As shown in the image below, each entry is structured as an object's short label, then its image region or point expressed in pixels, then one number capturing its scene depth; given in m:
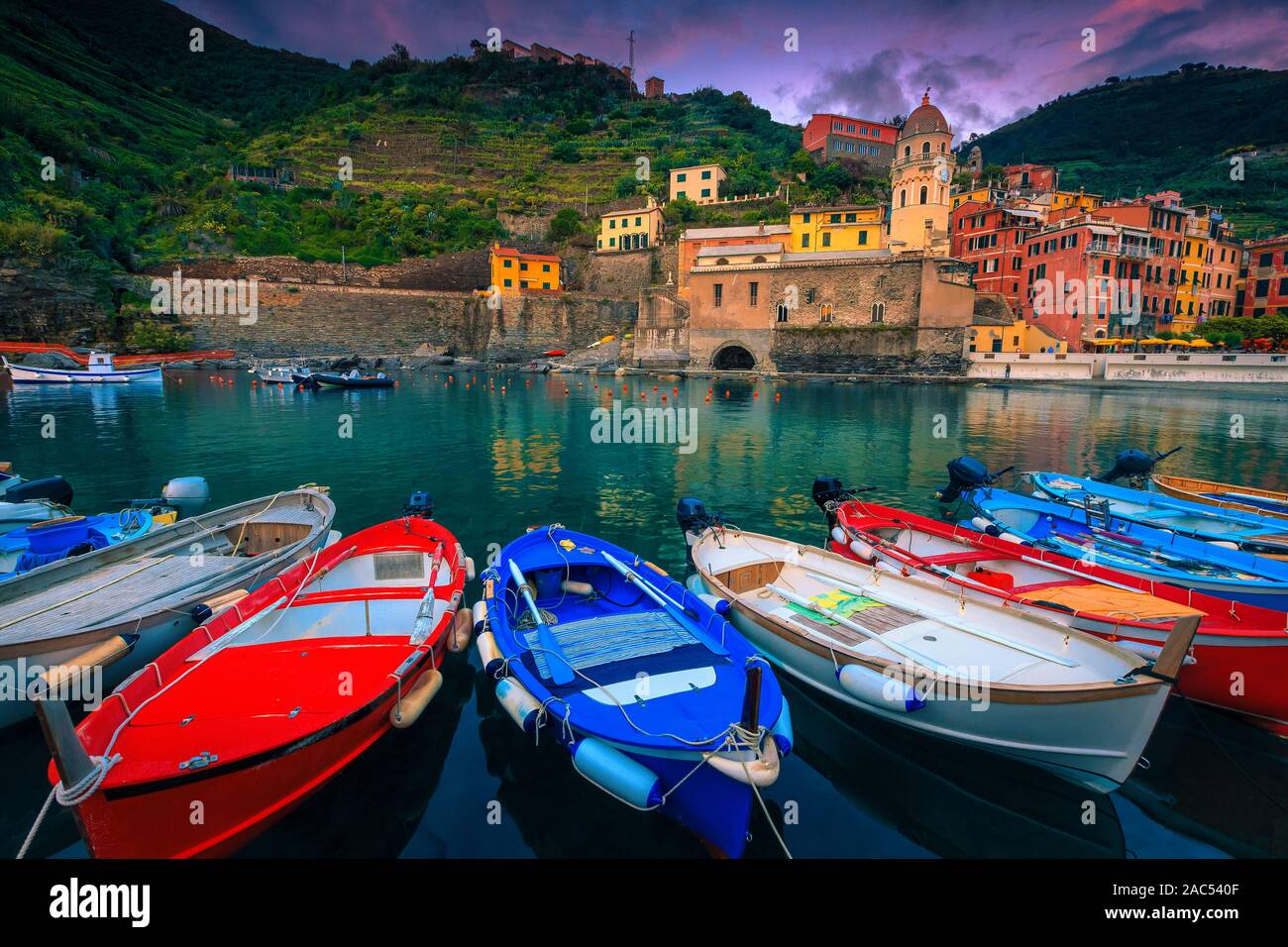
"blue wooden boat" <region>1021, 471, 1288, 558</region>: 8.82
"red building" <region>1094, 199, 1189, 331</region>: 44.75
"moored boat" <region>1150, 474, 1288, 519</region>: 10.35
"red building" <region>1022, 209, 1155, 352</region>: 42.66
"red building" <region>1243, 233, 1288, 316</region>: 46.16
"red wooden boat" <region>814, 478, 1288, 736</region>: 5.31
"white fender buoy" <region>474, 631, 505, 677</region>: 5.22
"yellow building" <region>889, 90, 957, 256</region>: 45.56
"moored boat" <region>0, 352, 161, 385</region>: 35.66
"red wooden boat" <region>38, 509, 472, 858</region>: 3.43
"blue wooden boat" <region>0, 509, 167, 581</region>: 7.70
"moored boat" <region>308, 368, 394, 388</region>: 36.28
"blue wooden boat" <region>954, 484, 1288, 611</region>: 6.98
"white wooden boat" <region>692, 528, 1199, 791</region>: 4.45
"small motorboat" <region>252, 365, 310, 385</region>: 37.25
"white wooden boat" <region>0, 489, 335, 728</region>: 5.09
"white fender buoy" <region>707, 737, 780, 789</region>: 3.67
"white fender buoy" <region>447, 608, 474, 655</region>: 6.11
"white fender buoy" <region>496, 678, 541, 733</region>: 4.48
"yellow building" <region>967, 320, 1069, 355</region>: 45.91
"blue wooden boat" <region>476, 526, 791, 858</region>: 3.83
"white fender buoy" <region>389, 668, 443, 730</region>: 4.68
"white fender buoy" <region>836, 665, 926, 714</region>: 4.84
